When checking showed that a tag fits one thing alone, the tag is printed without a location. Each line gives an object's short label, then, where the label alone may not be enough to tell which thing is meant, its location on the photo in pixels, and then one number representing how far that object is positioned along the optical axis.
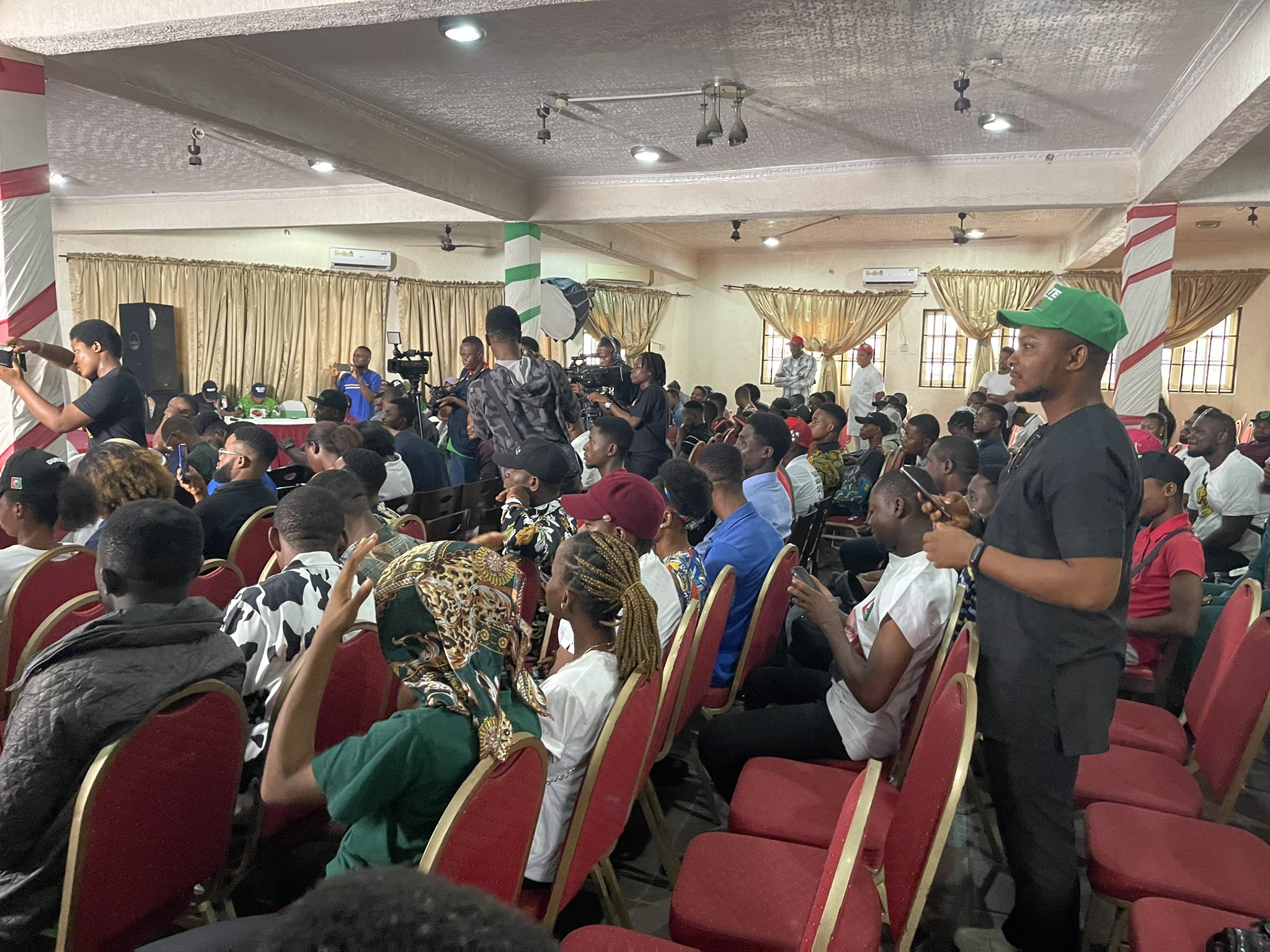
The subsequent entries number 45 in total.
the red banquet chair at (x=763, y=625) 2.49
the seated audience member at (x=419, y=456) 4.50
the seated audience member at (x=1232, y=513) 4.04
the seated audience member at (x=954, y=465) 3.86
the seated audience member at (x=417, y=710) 1.16
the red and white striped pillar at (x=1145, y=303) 6.51
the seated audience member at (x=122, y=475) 2.62
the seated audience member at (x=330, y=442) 3.69
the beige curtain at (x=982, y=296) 12.58
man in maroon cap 2.28
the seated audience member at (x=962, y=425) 6.66
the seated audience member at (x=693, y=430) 6.76
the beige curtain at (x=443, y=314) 11.98
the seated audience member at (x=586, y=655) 1.52
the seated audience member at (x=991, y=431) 5.60
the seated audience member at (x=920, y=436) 5.75
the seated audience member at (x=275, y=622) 1.82
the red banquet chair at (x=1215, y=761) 1.82
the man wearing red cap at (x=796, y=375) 12.16
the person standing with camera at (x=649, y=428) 5.61
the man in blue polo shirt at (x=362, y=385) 9.71
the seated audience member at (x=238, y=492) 3.04
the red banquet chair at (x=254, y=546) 2.92
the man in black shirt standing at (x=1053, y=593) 1.56
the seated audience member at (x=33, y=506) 2.33
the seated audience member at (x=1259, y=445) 5.38
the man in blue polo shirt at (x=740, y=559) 2.71
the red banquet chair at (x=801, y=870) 1.28
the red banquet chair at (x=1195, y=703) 2.11
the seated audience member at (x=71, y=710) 1.34
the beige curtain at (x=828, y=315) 13.40
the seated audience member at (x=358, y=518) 2.37
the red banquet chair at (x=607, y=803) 1.43
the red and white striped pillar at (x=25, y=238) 3.62
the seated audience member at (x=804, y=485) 4.60
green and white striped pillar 8.09
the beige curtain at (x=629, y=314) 13.73
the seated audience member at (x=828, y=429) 5.91
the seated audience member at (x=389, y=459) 3.90
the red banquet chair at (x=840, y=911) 0.99
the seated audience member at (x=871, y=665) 2.00
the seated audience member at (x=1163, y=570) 2.66
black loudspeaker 10.07
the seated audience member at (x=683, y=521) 2.41
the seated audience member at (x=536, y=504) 2.64
